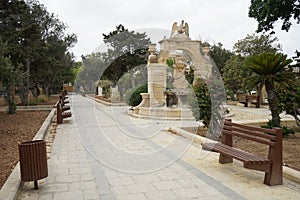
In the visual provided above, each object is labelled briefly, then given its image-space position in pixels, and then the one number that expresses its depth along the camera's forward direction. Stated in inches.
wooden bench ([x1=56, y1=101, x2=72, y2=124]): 485.8
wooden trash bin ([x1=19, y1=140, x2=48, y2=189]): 166.6
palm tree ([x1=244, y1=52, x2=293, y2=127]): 300.0
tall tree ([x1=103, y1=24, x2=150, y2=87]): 1156.5
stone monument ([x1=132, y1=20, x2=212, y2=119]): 599.8
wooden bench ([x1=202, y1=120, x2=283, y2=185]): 166.2
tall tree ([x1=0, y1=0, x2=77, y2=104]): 655.2
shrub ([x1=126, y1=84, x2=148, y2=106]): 671.2
